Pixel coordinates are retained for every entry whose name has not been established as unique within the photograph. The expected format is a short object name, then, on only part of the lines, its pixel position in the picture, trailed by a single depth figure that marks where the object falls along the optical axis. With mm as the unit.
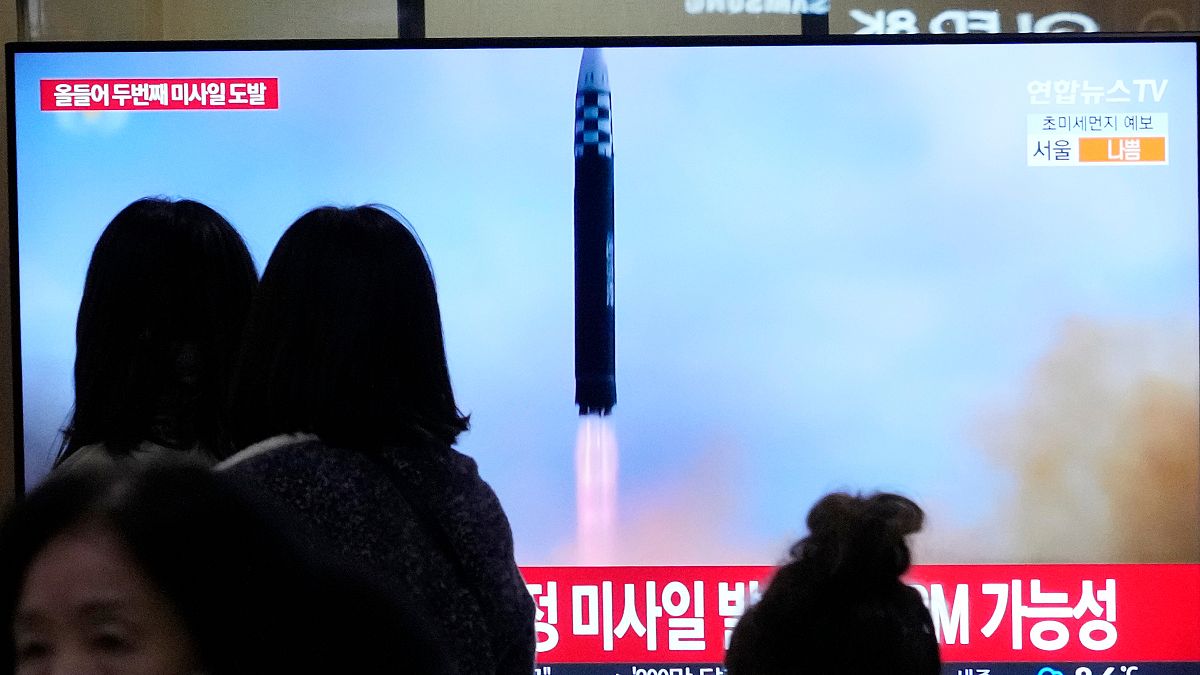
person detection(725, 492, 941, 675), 6160
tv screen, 7633
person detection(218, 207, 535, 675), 6215
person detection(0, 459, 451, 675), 5644
